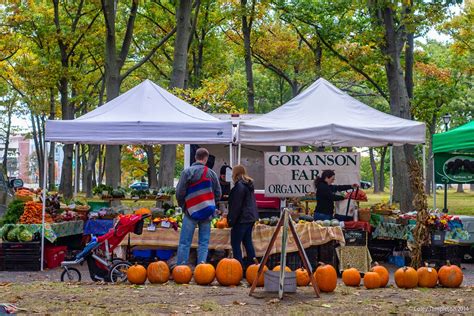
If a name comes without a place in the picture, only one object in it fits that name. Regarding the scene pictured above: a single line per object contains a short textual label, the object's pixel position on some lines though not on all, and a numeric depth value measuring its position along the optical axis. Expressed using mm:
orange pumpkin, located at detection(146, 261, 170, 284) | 10219
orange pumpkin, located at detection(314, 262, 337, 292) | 9484
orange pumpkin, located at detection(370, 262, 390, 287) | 10055
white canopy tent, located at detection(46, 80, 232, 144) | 12648
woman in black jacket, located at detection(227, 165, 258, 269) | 11211
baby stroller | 10648
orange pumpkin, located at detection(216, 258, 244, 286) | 10062
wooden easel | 8898
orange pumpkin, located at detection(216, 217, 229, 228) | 12180
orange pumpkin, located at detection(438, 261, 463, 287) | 10062
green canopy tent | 17203
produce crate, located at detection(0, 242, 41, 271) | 13023
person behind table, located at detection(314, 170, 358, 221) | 12664
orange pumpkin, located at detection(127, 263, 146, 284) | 10148
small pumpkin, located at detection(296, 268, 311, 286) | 9844
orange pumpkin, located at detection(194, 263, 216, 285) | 10078
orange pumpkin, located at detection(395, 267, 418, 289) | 9969
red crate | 13414
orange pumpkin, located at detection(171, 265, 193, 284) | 10191
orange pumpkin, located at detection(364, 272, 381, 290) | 9922
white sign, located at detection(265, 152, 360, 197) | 12977
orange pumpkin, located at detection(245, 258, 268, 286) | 10070
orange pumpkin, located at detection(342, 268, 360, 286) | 10281
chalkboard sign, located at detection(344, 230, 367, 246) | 12719
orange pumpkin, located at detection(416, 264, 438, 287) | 10055
